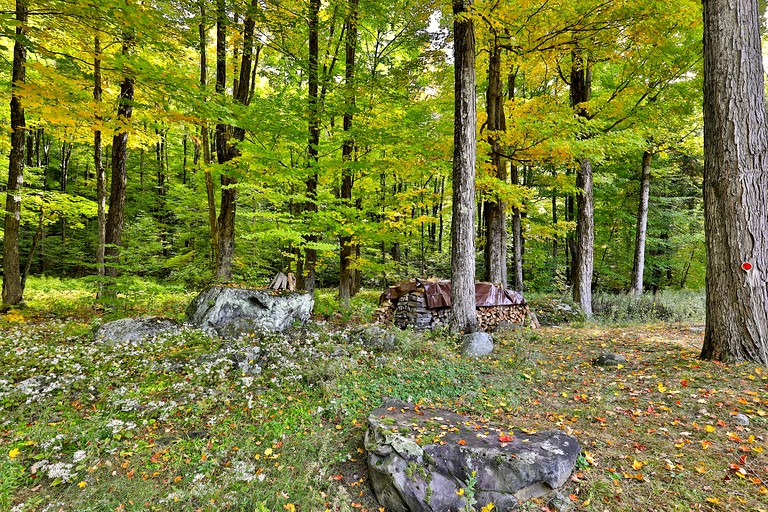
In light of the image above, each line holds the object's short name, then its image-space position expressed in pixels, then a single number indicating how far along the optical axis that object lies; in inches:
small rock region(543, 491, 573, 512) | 101.5
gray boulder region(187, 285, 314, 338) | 259.1
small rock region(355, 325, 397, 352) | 235.0
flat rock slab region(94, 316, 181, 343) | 228.2
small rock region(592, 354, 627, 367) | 205.6
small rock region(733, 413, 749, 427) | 127.8
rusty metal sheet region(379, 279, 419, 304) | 363.9
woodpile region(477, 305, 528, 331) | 352.8
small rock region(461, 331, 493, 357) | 236.8
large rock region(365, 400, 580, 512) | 105.8
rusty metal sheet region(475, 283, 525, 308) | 357.4
